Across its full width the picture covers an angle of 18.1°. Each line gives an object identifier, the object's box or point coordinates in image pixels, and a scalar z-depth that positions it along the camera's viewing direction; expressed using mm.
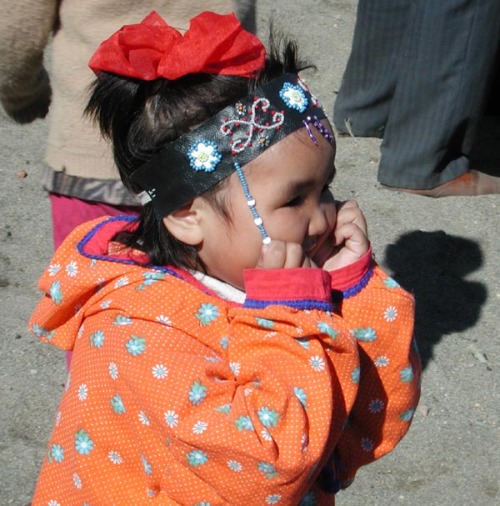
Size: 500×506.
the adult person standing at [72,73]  1467
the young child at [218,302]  1212
